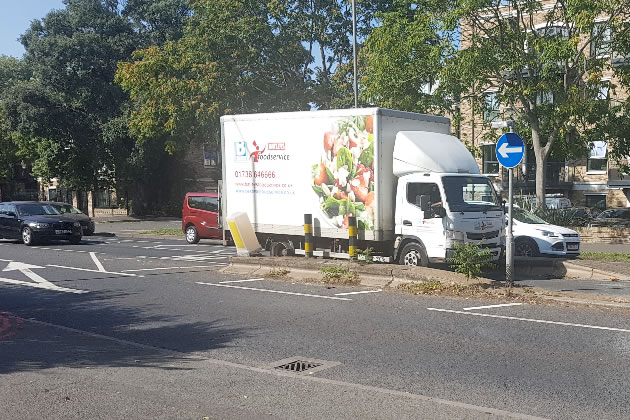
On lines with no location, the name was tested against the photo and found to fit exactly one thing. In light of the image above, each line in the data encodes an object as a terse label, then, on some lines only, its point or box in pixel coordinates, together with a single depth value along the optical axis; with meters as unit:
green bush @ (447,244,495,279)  11.93
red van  24.05
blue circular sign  12.08
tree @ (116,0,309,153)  30.55
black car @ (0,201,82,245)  23.77
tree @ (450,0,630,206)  20.66
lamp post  23.44
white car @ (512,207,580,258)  16.70
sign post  11.87
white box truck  13.62
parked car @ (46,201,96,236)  28.77
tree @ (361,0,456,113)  22.47
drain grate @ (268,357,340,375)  6.97
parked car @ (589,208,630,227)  24.52
